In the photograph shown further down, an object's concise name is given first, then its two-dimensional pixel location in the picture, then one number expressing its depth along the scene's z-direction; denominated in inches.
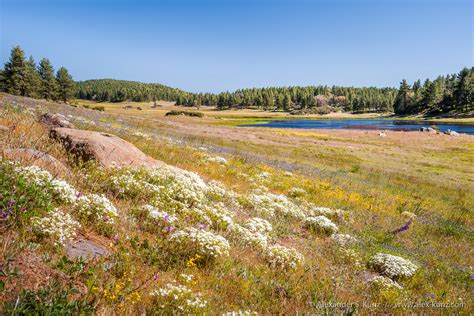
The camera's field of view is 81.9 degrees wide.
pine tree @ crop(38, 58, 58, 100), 3639.3
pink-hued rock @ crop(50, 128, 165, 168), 307.1
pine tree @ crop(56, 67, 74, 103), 3892.7
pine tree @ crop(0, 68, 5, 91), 3019.2
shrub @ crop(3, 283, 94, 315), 90.7
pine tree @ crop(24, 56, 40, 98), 3125.5
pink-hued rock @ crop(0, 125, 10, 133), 277.4
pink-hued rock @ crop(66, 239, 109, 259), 143.2
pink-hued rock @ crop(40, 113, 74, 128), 470.2
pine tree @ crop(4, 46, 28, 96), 2965.1
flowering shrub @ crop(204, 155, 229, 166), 567.5
